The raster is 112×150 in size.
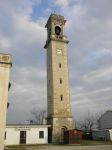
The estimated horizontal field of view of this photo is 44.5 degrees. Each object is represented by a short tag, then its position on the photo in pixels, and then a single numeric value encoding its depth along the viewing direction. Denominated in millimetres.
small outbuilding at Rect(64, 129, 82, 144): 21779
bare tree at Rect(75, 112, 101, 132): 49810
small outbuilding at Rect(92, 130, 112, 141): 25507
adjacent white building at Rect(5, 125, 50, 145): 21796
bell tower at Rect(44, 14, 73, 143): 23167
